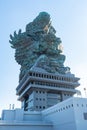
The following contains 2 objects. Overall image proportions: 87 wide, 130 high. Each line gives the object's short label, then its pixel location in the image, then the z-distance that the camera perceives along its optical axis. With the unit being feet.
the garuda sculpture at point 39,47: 286.05
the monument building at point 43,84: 134.23
